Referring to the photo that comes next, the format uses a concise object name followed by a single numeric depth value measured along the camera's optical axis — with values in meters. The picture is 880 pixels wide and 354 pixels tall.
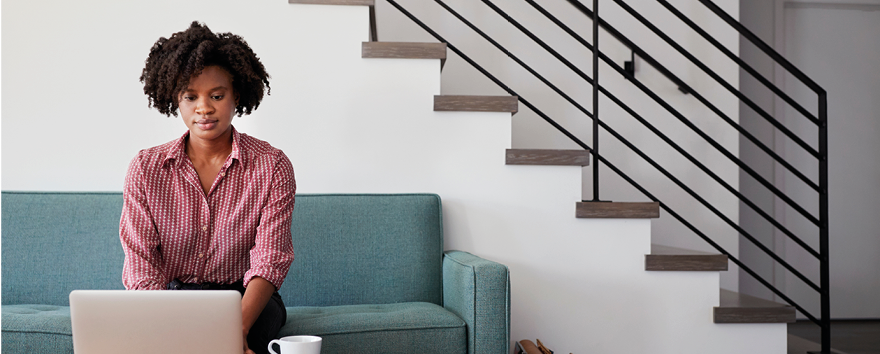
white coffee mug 0.99
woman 1.60
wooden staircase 2.37
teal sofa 1.81
